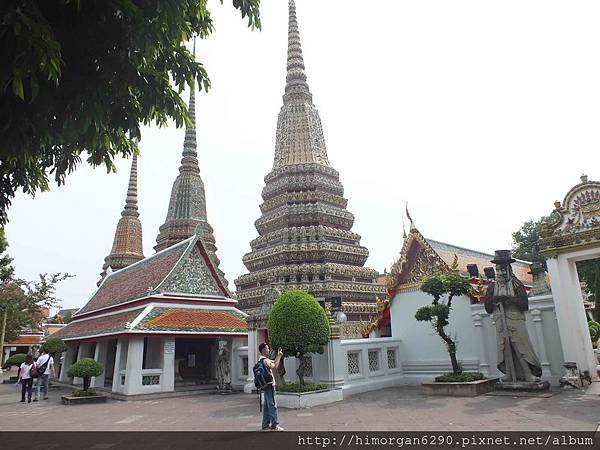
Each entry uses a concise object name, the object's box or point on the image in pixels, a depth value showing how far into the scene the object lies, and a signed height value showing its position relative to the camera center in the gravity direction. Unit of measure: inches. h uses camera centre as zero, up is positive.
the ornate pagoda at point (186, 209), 1331.2 +435.1
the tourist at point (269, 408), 303.3 -38.3
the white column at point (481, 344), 516.7 +1.0
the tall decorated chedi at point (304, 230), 896.3 +254.6
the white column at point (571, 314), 443.5 +28.1
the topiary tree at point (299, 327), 446.3 +23.6
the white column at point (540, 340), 471.8 +3.4
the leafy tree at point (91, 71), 180.4 +145.4
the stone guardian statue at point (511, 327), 424.2 +16.2
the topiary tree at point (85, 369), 575.8 -16.8
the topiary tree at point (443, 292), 474.0 +57.0
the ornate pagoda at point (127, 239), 1544.0 +402.6
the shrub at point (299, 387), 440.1 -36.8
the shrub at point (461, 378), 454.3 -32.7
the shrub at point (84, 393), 572.7 -46.5
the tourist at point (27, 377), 588.1 -25.7
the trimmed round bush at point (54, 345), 791.0 +20.4
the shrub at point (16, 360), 1144.6 -4.7
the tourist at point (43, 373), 598.2 -20.9
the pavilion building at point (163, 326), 617.0 +41.6
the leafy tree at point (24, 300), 1205.1 +157.5
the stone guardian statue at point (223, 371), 641.6 -27.1
